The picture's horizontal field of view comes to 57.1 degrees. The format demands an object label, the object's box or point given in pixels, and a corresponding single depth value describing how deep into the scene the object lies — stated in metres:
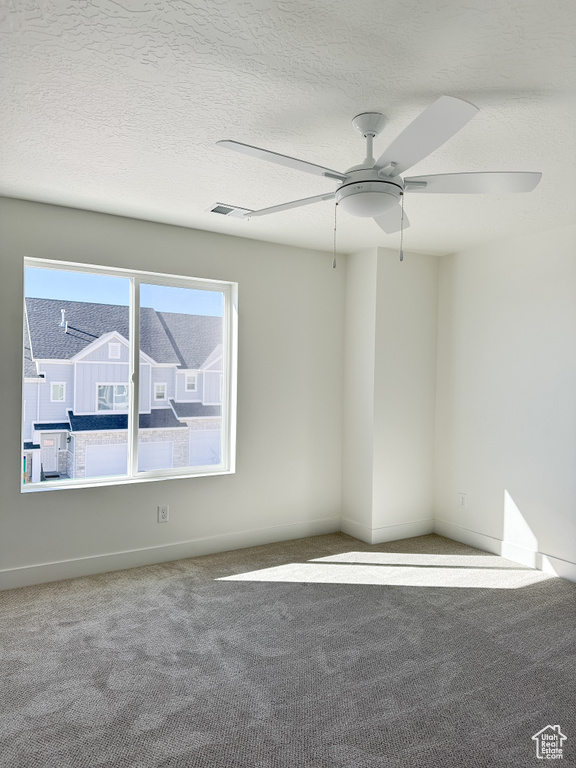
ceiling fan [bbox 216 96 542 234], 1.71
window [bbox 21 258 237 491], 3.51
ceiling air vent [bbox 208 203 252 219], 3.29
